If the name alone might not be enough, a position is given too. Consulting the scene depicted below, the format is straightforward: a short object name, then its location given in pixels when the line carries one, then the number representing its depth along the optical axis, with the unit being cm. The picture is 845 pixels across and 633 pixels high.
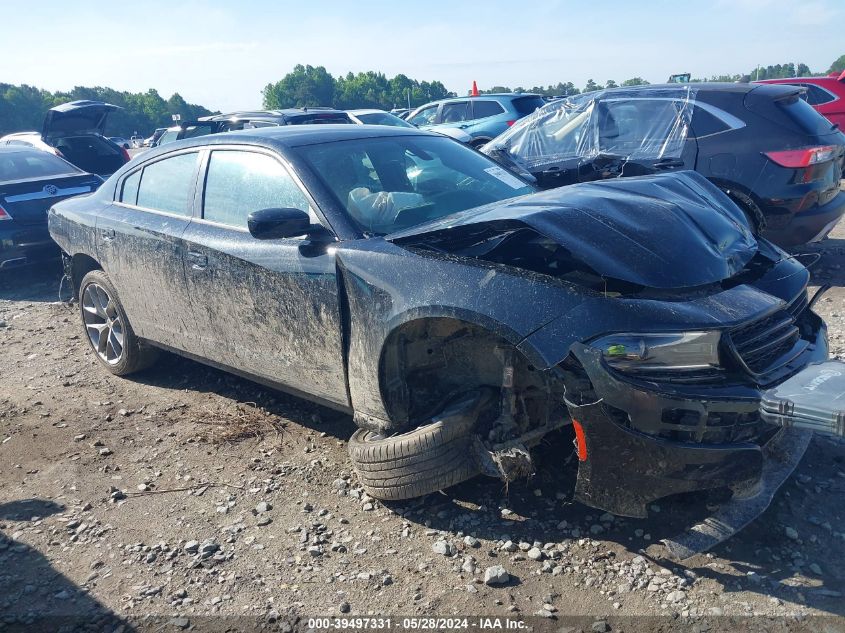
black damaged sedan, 261
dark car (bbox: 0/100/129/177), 1089
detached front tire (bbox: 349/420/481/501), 309
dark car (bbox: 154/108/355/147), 1151
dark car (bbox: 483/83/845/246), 598
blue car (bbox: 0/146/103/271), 805
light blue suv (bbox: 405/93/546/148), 1391
